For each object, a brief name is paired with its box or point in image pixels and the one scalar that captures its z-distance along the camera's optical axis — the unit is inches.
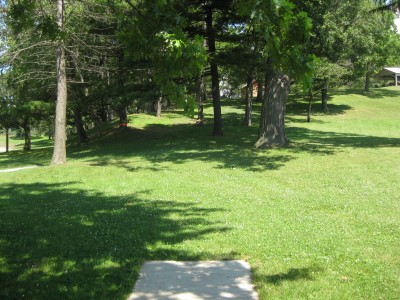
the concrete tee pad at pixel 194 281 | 169.5
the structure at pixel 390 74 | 2736.2
